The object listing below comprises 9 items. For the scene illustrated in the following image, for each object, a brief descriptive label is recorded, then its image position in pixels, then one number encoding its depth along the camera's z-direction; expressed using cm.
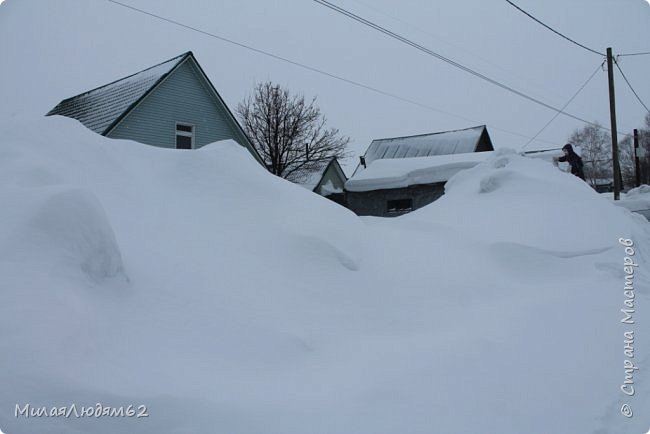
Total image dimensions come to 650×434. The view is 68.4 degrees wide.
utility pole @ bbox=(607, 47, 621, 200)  1723
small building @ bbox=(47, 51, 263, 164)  1575
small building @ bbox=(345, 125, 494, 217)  1521
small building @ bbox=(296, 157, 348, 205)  2819
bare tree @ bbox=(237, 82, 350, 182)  2955
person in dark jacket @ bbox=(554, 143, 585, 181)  1127
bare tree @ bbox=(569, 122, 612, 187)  6009
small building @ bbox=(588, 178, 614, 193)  4304
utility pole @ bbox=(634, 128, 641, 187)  2939
